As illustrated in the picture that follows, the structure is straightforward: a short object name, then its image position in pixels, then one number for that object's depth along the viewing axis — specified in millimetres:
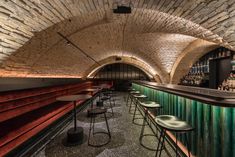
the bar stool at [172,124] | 1010
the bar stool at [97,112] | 1854
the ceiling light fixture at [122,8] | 2121
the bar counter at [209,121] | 991
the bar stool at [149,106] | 1746
